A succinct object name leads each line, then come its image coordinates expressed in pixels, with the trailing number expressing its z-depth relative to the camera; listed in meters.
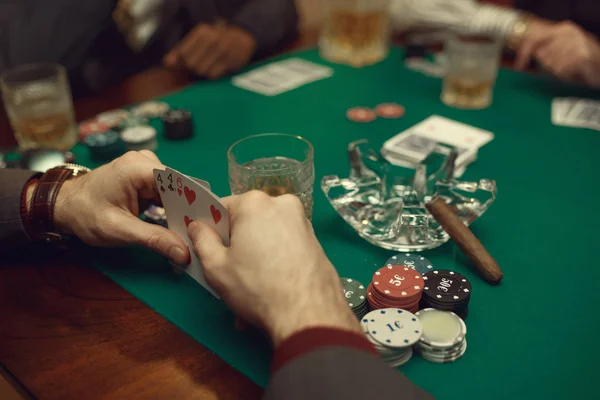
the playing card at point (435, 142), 1.40
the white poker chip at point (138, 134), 1.49
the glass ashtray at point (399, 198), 1.11
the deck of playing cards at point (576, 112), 1.63
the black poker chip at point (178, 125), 1.55
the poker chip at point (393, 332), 0.82
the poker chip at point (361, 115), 1.66
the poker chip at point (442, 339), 0.84
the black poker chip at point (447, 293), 0.91
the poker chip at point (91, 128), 1.58
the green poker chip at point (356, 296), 0.92
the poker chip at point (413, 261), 1.02
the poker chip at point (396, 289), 0.90
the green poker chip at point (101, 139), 1.45
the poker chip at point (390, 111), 1.68
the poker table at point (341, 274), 0.83
